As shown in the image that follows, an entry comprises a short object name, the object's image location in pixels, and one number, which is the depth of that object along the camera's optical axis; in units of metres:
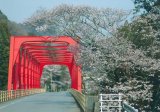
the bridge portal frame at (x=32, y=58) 50.12
